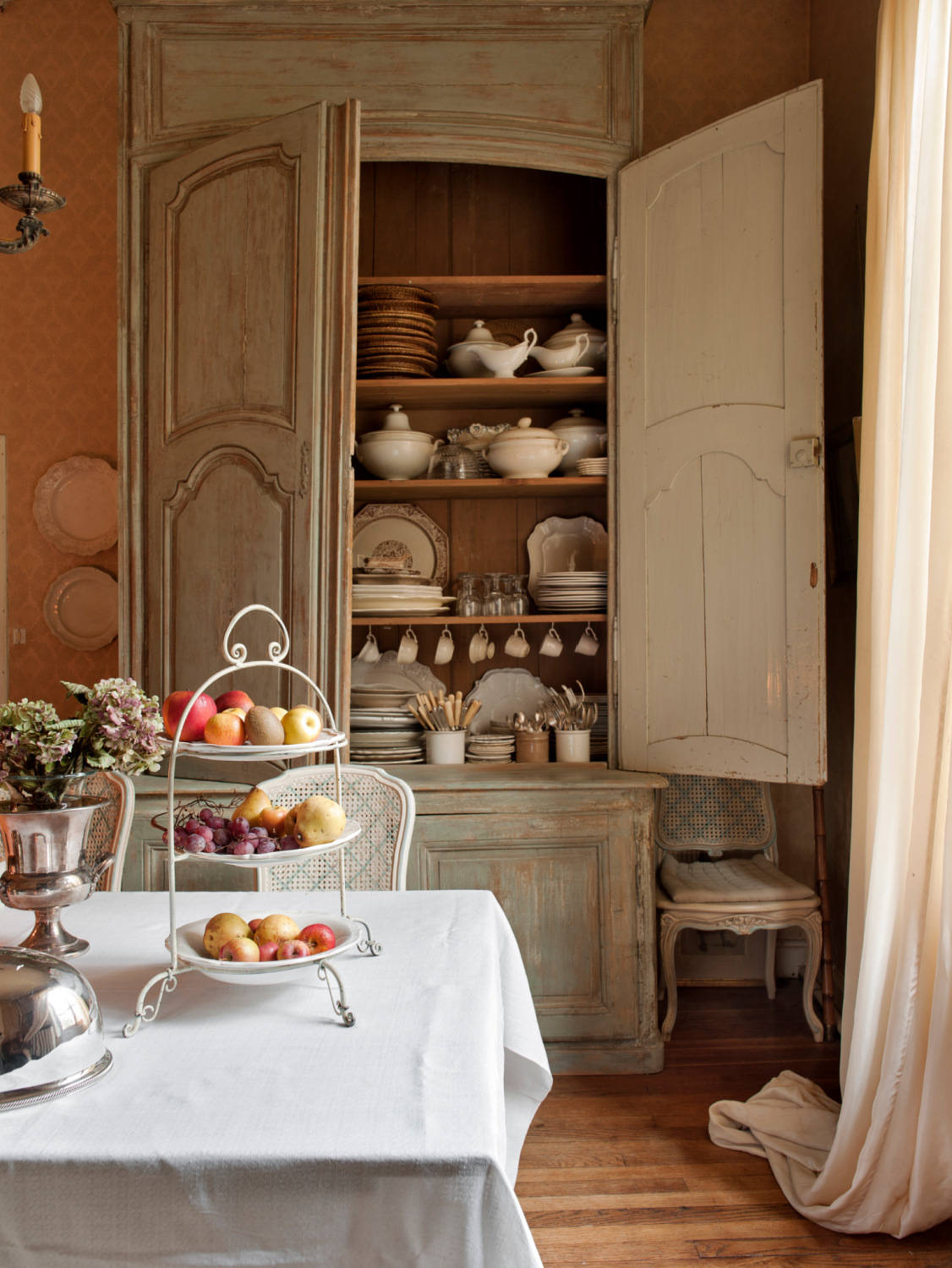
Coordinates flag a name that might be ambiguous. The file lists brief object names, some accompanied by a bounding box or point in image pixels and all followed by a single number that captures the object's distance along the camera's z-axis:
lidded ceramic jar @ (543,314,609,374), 3.01
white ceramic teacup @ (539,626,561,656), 3.14
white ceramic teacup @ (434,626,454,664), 3.17
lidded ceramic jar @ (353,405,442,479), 3.06
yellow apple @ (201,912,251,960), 1.29
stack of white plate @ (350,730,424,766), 2.90
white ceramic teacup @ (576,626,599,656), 3.19
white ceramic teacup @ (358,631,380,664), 3.18
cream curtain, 1.78
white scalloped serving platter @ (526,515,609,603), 3.25
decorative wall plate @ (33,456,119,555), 3.31
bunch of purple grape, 1.34
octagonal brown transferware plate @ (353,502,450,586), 3.29
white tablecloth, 0.91
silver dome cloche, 1.02
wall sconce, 1.29
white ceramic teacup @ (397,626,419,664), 3.19
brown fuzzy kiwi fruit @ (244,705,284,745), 1.35
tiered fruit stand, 1.24
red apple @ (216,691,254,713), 1.47
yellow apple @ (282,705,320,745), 1.40
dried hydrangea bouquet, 1.26
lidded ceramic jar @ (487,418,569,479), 2.97
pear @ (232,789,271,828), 1.49
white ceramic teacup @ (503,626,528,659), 3.15
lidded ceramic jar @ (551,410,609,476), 3.08
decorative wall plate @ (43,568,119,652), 3.31
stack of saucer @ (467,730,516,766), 2.97
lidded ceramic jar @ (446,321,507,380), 3.07
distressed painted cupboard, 2.53
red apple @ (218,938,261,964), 1.26
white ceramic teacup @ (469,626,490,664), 3.17
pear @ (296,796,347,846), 1.38
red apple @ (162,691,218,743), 1.37
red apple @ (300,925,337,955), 1.33
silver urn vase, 1.32
